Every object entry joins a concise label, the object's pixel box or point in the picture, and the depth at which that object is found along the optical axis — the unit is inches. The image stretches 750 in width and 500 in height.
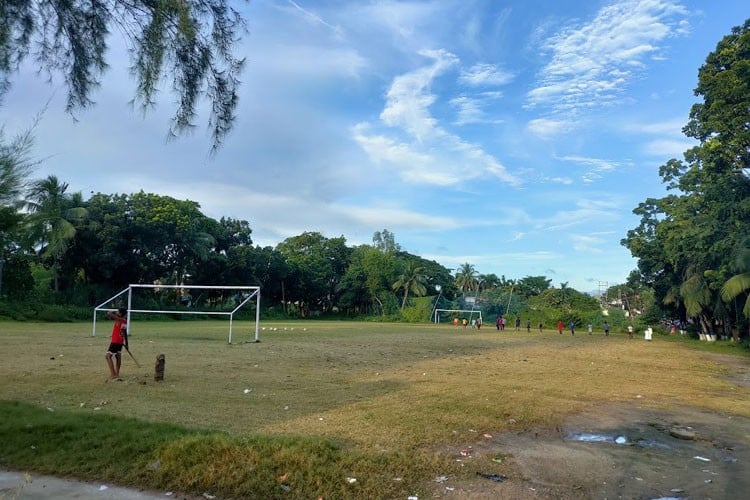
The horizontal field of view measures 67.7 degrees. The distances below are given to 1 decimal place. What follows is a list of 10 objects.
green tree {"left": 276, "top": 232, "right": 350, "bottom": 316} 2763.3
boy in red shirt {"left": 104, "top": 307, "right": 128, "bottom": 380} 455.8
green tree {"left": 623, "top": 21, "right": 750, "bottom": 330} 965.8
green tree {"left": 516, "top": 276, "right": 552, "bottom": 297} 3838.6
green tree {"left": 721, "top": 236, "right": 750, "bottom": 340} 983.0
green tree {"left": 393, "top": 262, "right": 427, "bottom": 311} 3006.9
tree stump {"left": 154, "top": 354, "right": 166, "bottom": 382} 453.4
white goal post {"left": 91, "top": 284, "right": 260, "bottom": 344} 930.4
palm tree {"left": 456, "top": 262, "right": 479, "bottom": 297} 3973.9
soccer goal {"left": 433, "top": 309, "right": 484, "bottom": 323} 2625.5
